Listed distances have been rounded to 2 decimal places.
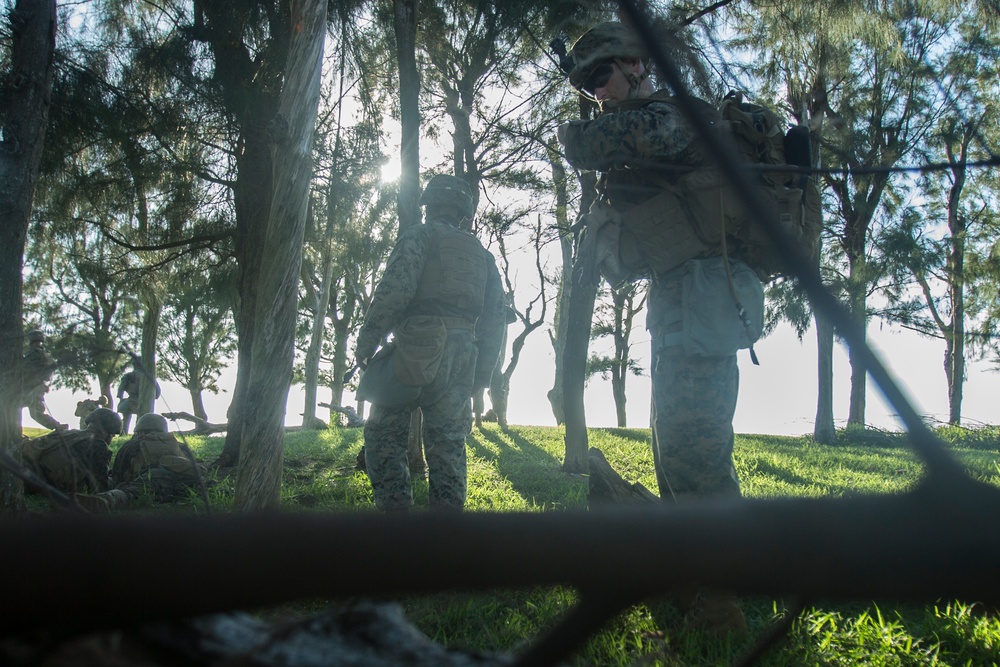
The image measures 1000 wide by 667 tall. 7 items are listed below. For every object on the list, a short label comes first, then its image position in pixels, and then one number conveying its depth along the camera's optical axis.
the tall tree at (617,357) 21.23
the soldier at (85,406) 8.29
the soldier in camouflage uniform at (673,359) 2.12
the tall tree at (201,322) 7.76
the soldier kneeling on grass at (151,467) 4.32
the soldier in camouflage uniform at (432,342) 3.25
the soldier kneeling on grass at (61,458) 4.34
